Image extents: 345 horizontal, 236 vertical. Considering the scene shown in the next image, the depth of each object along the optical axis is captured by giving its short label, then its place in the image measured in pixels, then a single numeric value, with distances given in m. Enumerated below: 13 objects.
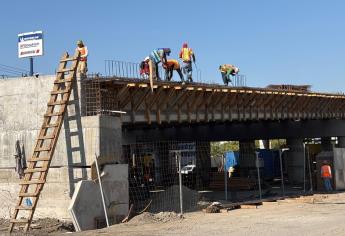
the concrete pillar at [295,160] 46.06
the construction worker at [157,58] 22.43
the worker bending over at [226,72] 28.93
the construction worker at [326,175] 31.15
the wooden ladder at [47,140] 16.58
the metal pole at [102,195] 17.39
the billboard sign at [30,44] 25.31
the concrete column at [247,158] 48.31
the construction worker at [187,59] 24.50
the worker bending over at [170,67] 23.73
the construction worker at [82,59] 18.38
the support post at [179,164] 19.28
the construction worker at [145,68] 22.77
